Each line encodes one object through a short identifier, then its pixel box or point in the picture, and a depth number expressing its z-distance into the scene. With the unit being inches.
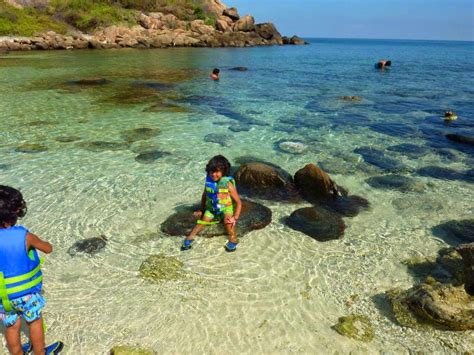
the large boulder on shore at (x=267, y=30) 3823.8
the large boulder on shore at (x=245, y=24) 3678.6
